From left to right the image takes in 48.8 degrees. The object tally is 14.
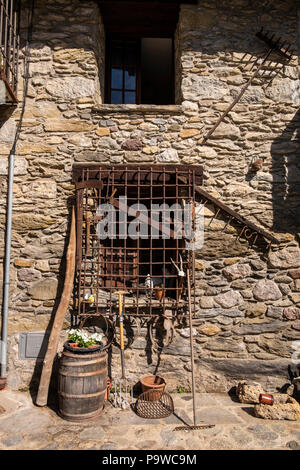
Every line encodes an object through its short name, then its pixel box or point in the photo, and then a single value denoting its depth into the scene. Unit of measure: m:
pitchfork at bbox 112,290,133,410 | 3.36
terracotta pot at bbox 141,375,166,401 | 3.37
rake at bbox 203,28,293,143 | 4.01
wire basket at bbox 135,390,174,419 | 3.16
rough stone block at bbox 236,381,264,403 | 3.44
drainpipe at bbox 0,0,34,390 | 3.69
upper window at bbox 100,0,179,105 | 4.46
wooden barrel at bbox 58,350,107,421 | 3.10
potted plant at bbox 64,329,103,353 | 3.30
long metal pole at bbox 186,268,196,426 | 3.19
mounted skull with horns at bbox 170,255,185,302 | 3.68
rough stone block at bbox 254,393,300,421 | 3.10
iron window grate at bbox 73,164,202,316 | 3.73
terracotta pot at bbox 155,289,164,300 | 3.80
